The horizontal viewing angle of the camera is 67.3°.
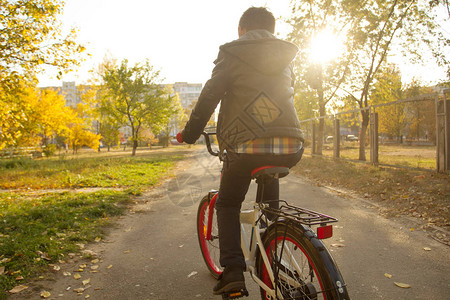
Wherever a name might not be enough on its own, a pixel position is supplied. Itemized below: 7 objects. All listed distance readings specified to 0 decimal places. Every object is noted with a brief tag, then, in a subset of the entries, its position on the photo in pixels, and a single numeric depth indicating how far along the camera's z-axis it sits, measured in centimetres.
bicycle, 175
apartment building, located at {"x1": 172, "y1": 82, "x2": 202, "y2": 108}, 14694
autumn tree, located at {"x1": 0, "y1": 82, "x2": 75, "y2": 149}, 2773
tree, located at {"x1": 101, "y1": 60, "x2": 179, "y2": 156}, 2884
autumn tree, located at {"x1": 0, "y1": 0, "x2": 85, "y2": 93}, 884
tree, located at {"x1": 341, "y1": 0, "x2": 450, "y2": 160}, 1365
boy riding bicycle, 208
